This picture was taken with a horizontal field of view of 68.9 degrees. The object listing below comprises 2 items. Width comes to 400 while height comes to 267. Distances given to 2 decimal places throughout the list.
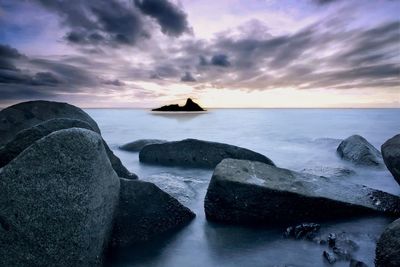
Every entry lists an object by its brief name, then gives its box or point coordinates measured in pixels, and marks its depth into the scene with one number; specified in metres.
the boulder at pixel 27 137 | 3.99
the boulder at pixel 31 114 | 6.82
